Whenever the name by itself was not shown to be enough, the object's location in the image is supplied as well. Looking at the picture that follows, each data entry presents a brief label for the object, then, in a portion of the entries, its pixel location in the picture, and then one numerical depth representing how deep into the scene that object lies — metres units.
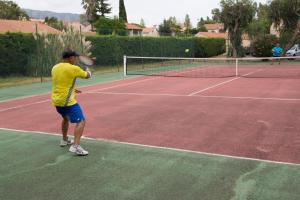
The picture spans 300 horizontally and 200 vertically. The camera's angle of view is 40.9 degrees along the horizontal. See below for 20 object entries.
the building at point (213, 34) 81.30
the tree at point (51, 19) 69.20
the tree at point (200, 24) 110.97
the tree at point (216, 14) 37.06
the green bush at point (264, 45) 37.97
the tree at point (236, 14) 36.34
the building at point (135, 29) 90.43
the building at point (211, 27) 116.06
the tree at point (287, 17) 33.94
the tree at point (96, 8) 73.56
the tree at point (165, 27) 79.69
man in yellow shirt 6.31
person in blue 30.56
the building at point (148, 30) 120.03
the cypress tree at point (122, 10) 76.22
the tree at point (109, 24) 50.59
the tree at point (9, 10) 60.78
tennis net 22.08
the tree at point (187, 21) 142.10
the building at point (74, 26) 23.79
